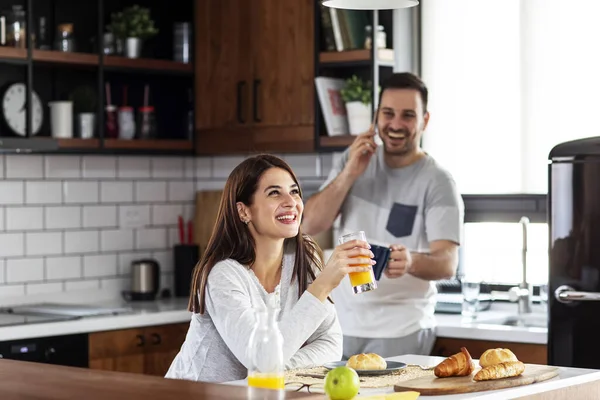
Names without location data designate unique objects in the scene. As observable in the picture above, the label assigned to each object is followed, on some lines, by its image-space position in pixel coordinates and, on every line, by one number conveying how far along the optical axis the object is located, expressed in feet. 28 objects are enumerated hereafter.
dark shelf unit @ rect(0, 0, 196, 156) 16.56
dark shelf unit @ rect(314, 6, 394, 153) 16.24
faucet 15.46
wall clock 16.44
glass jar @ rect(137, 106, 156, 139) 18.13
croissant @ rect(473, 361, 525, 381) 8.90
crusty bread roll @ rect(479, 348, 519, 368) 9.27
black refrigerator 12.71
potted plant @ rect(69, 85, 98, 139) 17.24
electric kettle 17.90
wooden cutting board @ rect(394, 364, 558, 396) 8.55
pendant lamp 10.87
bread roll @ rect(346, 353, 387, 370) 9.42
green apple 7.84
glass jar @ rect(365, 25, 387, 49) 16.33
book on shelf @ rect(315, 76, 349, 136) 16.61
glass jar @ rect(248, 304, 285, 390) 7.77
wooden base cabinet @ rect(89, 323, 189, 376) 15.44
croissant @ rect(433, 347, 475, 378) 9.03
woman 9.87
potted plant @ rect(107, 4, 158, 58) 17.71
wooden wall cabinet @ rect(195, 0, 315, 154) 17.01
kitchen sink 15.03
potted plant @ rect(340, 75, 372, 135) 16.26
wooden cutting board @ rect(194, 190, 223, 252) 18.79
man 13.57
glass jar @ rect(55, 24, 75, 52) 16.99
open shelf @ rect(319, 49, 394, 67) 16.31
